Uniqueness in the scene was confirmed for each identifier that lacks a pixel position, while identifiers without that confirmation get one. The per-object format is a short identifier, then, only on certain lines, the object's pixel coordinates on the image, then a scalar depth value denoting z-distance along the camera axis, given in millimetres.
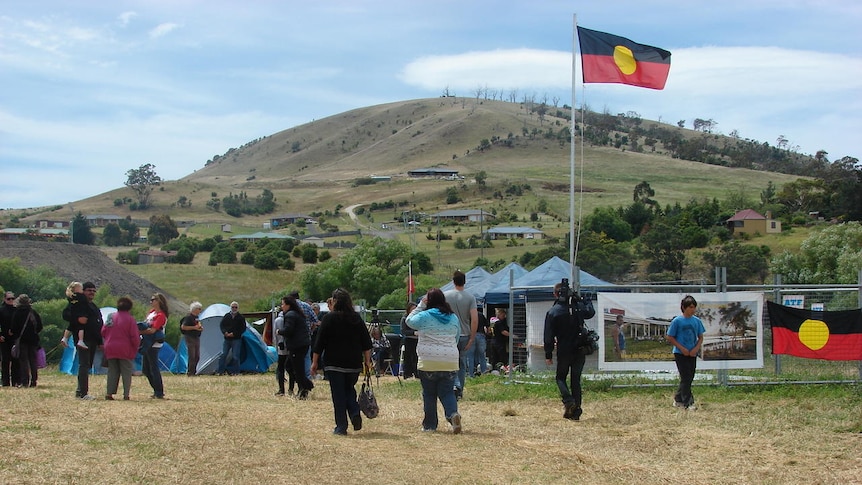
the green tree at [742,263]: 54156
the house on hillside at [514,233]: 89669
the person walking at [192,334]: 19298
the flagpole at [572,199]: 14323
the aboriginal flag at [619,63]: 16109
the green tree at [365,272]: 48469
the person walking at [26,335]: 14758
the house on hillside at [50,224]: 128250
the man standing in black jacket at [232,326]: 19438
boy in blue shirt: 12297
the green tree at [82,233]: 96088
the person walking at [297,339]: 13570
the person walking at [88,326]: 13008
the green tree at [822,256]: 47125
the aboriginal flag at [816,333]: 14039
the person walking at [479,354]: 16172
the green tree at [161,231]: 110456
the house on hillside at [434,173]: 156875
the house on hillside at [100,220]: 128250
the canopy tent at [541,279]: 23656
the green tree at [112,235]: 106688
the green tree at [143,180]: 153788
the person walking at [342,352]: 9609
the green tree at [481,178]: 135825
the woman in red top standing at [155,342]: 13258
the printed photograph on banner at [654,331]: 13719
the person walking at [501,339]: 19812
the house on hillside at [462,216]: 109500
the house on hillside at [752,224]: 76188
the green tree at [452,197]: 126875
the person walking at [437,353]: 9828
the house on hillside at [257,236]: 104350
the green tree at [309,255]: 83188
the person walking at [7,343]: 14734
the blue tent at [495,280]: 25969
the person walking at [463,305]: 11430
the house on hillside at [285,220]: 132000
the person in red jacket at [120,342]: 12539
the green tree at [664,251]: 58438
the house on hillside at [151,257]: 87625
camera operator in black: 11281
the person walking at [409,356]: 18812
